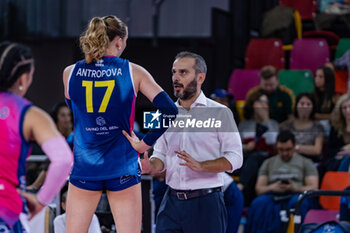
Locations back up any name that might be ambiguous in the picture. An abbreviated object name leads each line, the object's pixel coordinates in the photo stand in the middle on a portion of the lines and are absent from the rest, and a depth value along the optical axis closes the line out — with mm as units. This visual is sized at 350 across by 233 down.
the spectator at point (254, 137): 11664
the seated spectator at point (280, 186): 11758
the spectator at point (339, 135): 11977
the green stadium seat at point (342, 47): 14564
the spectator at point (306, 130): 12187
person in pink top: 5949
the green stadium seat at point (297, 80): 13141
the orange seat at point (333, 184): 11625
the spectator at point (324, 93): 12461
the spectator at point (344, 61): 14078
